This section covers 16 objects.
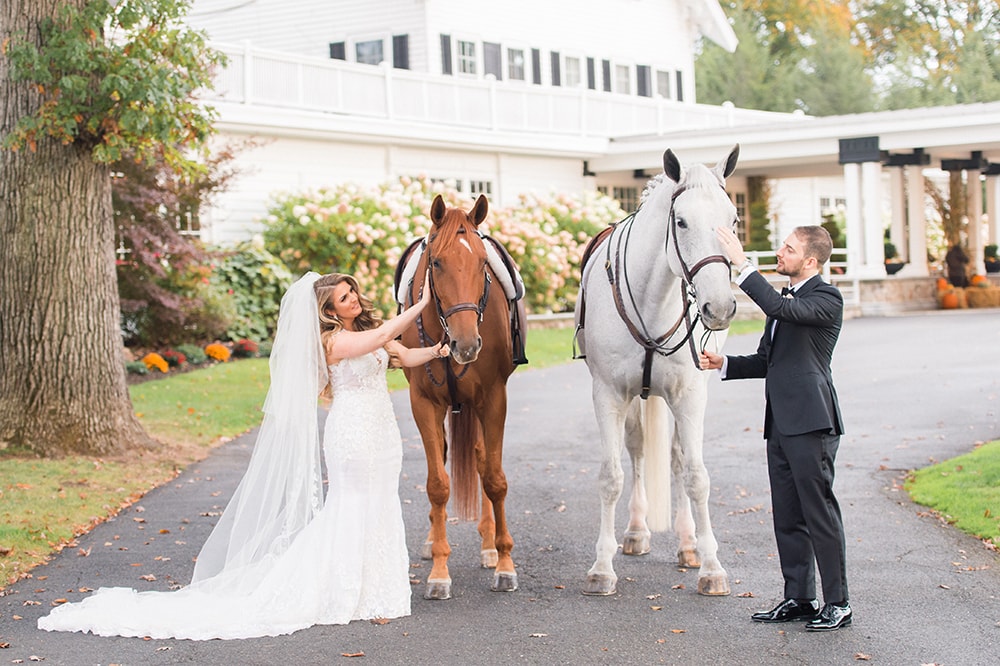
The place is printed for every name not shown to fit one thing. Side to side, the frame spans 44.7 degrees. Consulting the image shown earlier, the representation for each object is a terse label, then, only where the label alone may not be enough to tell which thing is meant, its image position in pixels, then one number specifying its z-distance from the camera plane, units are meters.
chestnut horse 6.34
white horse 6.57
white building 24.19
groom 5.91
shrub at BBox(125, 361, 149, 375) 17.34
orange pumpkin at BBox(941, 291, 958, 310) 28.50
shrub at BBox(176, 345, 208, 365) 18.77
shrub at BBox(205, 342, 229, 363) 19.05
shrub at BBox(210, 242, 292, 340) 20.44
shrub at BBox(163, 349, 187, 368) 18.36
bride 6.34
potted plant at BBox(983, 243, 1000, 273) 33.00
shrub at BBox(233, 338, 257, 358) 19.91
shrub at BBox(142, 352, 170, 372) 17.61
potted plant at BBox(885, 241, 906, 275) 29.39
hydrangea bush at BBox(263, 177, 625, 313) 21.77
